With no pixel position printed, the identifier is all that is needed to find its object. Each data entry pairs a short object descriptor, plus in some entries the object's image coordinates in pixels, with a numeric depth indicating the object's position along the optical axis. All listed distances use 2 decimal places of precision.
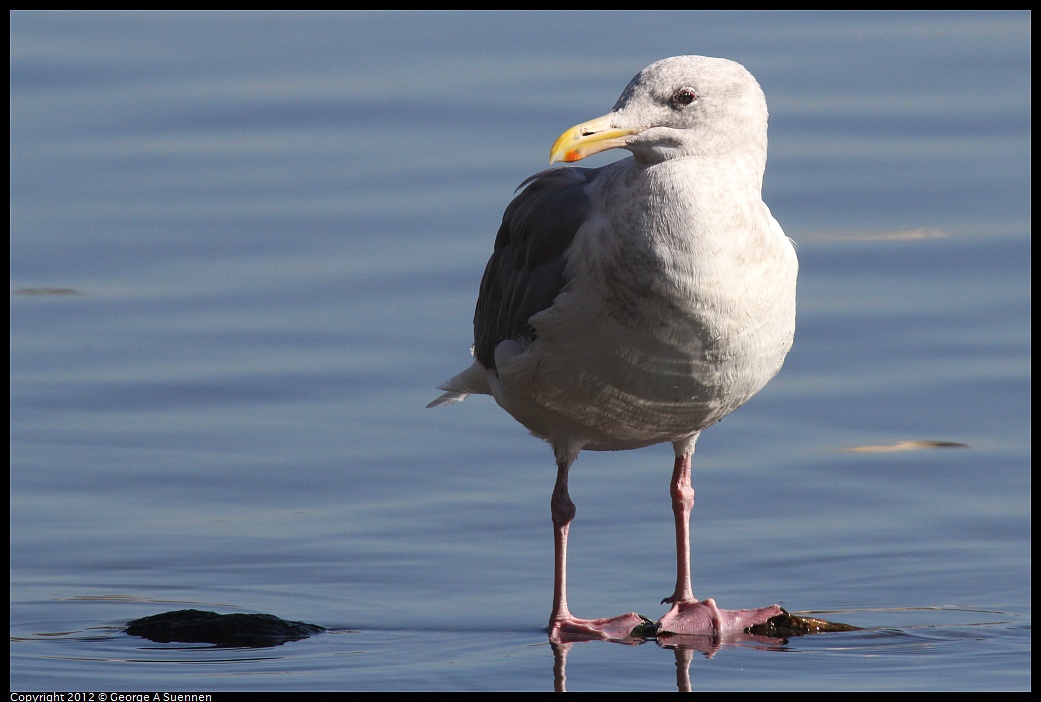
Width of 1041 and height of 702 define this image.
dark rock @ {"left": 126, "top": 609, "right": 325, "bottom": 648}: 14.03
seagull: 13.39
